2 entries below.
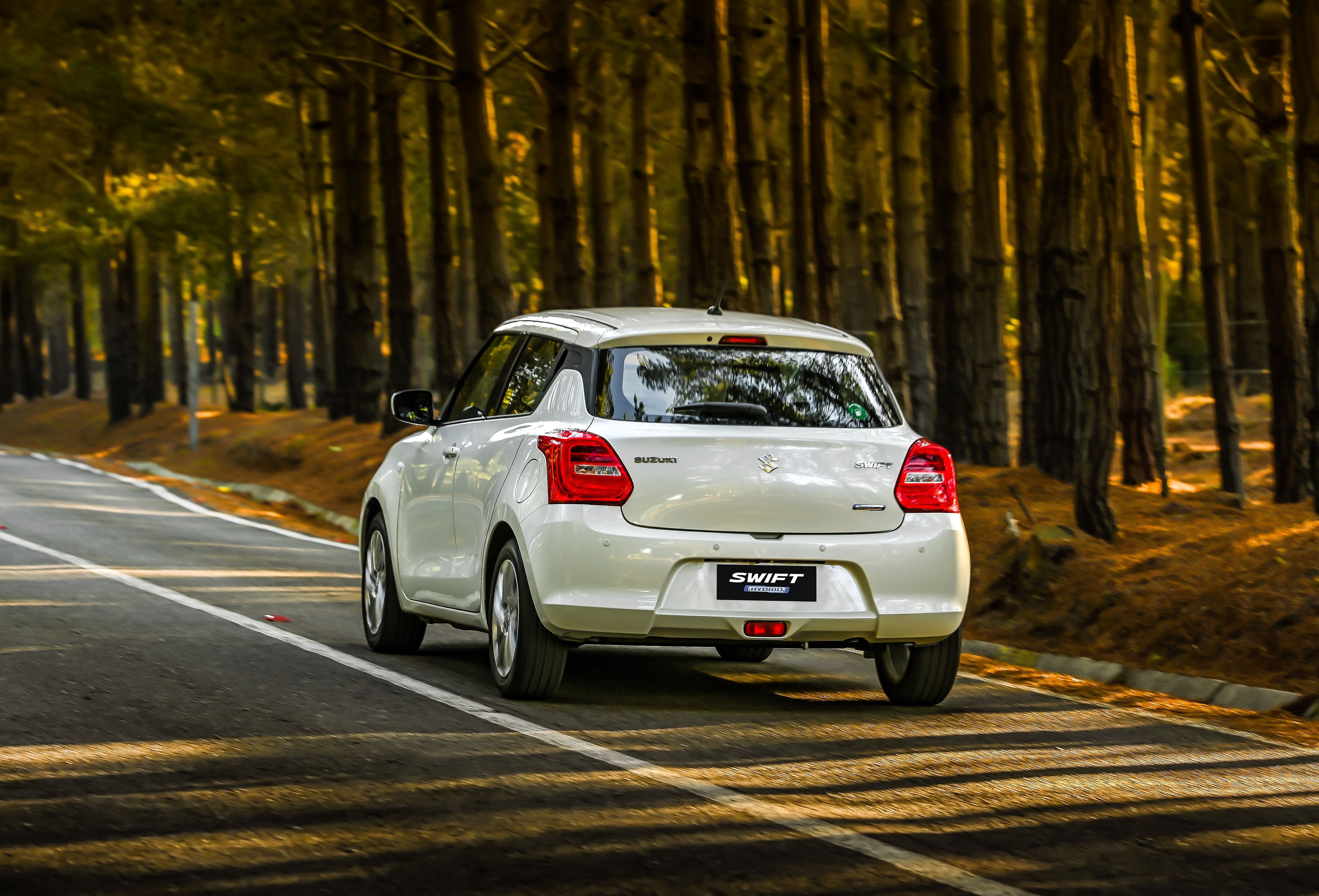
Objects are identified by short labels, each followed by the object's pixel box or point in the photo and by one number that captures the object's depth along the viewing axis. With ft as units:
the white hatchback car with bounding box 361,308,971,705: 50.42
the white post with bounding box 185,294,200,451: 214.48
